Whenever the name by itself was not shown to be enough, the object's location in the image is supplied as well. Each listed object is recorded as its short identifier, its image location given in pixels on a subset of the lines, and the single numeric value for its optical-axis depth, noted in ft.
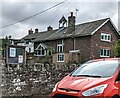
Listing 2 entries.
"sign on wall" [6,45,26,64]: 27.75
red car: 12.67
